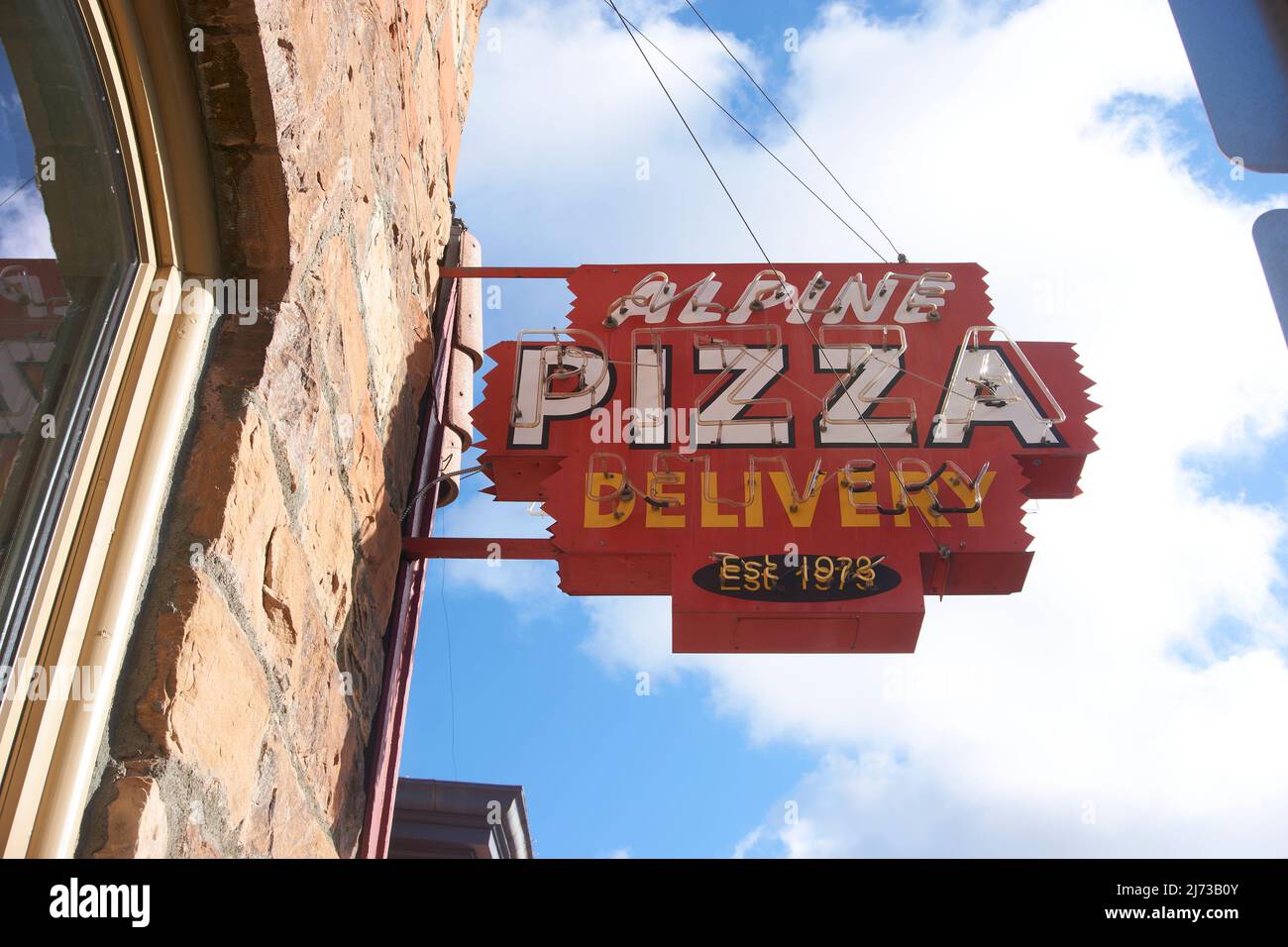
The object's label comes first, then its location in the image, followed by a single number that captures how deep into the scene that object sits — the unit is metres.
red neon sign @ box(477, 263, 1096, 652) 3.85
